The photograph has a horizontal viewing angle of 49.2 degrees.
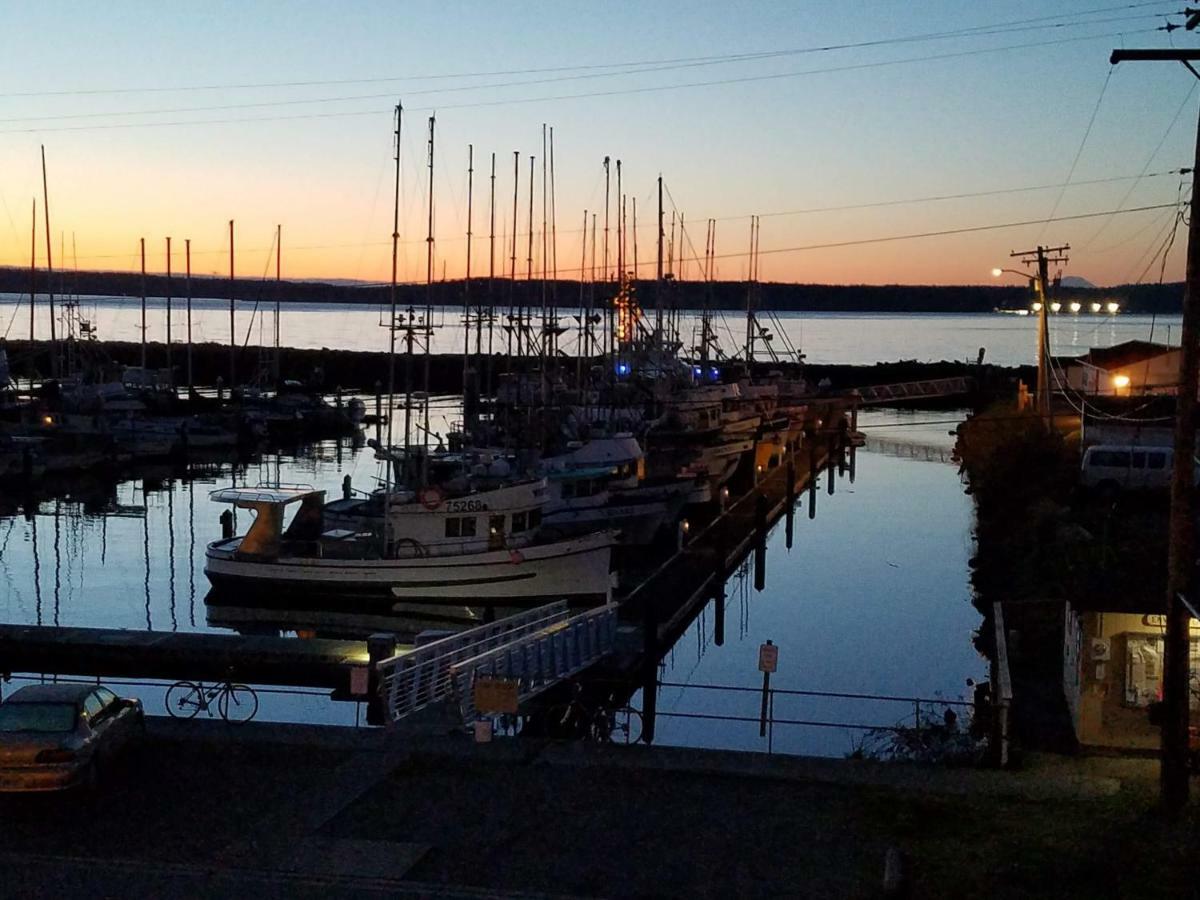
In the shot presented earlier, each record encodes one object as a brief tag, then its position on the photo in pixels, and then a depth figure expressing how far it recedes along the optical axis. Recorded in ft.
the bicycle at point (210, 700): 70.95
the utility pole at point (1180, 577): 45.16
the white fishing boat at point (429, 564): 111.55
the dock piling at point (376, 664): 64.80
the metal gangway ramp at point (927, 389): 291.99
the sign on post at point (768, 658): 67.61
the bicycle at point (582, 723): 72.90
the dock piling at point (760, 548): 135.33
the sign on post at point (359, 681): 61.21
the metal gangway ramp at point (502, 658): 63.39
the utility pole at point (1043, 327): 161.23
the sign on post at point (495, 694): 55.11
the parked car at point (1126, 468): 119.65
